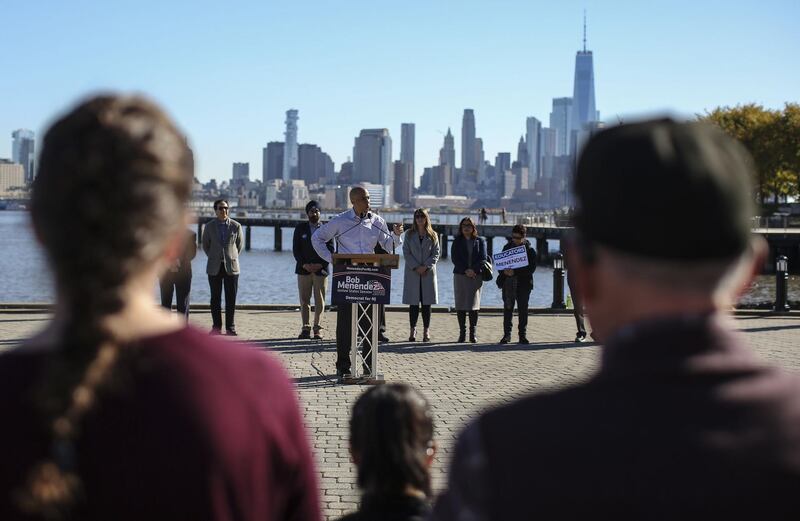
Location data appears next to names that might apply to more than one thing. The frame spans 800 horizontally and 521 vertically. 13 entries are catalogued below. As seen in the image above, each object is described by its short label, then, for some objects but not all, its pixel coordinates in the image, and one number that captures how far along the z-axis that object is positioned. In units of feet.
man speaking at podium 39.37
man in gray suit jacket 49.39
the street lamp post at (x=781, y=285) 69.51
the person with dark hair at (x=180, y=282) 47.44
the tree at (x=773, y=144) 244.63
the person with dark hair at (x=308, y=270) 50.11
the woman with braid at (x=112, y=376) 5.97
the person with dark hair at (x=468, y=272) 51.31
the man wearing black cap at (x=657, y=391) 5.29
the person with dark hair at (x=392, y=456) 9.14
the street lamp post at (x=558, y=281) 67.21
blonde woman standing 50.93
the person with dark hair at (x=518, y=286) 51.01
